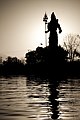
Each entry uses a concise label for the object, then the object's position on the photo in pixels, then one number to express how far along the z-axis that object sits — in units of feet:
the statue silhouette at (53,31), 255.29
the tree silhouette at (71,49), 367.35
